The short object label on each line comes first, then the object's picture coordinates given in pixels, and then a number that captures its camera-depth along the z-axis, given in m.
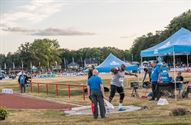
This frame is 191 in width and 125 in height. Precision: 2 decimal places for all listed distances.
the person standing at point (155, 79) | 20.00
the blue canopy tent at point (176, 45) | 20.52
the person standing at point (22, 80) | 34.06
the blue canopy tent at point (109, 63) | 38.82
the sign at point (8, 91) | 34.80
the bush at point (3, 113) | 15.62
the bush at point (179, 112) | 13.94
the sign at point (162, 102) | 18.05
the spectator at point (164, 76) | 21.97
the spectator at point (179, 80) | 21.46
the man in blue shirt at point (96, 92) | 14.45
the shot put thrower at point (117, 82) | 17.22
